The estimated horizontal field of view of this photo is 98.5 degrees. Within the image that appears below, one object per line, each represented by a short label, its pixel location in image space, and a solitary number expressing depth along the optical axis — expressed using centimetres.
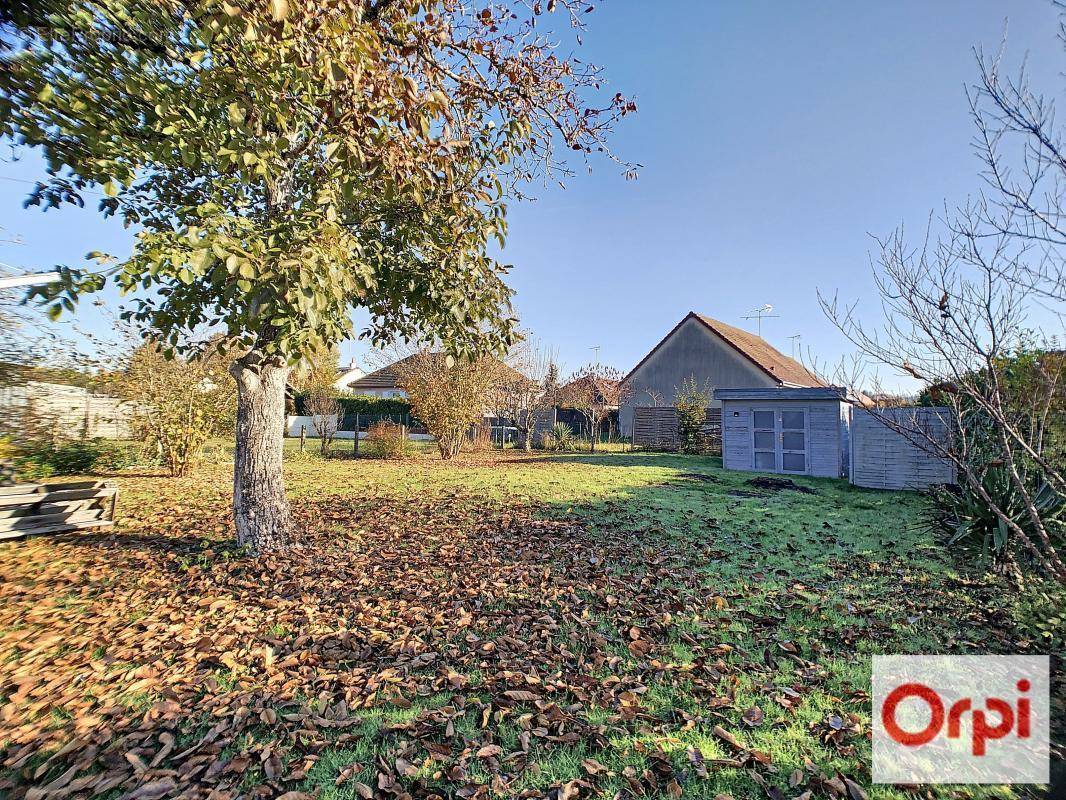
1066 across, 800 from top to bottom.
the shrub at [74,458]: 894
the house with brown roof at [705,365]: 2419
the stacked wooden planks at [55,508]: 550
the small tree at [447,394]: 1758
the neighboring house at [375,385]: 3995
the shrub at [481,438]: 2044
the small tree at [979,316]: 297
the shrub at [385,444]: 1741
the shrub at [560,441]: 2333
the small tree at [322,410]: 1766
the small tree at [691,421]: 2080
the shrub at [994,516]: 556
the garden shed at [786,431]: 1480
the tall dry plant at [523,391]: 2272
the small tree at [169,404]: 1152
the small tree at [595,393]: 2409
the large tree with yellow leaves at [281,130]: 302
